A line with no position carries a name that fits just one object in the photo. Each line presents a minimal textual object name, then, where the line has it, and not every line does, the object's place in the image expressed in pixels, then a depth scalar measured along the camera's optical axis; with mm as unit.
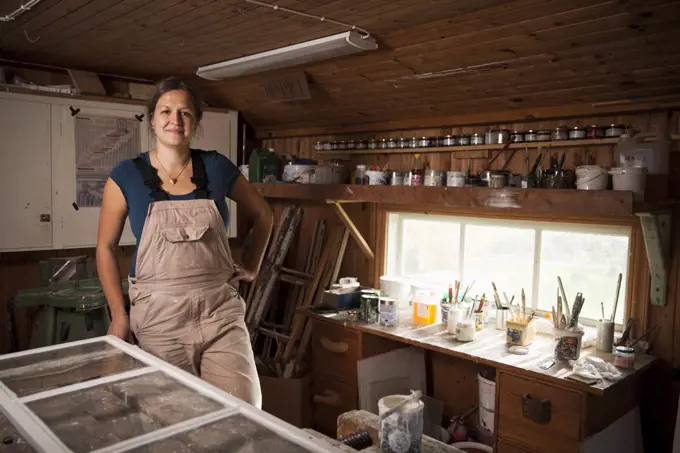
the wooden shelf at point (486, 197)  2479
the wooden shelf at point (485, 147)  2879
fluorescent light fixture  2754
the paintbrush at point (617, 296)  2828
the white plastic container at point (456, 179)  3186
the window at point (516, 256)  3100
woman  1967
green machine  3111
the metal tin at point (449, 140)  3373
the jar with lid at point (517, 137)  3111
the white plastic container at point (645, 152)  2654
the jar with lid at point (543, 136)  2996
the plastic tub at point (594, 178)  2639
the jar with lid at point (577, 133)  2887
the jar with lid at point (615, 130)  2775
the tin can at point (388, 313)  3334
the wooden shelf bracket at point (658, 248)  2604
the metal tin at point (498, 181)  2945
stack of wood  4039
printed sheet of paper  3846
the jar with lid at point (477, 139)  3260
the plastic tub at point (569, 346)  2709
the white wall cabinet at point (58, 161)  3586
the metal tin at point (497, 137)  3152
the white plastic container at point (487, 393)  3141
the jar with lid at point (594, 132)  2842
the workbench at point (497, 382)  2502
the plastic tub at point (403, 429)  1158
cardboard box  3725
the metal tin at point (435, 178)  3268
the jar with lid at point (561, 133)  2945
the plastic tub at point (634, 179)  2486
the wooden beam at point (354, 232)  3908
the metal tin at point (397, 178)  3504
